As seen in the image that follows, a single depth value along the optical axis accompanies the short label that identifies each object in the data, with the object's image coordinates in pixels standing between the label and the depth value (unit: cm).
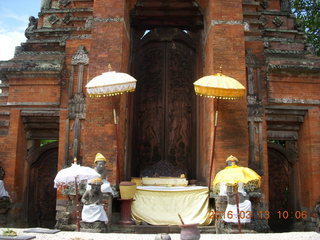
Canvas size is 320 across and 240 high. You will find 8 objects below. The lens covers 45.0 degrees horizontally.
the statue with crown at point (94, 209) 873
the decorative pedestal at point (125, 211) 973
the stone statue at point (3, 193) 1194
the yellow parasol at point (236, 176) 820
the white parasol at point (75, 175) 877
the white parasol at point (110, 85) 988
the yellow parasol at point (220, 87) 980
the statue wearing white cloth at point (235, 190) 844
